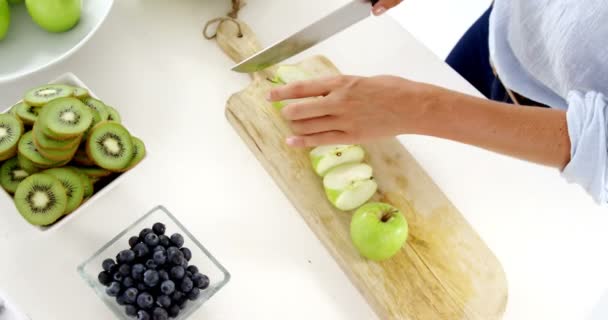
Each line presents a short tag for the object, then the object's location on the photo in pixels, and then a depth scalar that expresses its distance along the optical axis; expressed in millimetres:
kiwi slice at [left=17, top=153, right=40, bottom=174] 826
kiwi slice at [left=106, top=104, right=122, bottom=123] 892
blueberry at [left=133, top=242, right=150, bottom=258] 801
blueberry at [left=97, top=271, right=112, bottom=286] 798
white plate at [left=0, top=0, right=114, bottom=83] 944
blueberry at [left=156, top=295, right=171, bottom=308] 774
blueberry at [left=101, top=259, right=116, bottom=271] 801
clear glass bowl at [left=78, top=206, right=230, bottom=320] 799
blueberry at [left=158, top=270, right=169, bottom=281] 780
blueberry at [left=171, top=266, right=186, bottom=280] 789
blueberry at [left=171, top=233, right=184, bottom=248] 829
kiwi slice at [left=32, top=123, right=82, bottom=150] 795
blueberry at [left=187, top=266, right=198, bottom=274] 815
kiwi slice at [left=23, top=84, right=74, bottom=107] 842
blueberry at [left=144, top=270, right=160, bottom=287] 770
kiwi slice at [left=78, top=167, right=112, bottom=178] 852
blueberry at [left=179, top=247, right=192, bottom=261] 825
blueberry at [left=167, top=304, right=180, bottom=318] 787
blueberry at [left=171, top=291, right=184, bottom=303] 788
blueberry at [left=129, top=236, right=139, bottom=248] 819
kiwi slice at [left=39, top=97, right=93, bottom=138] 789
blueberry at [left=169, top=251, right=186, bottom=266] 798
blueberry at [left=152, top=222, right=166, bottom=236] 832
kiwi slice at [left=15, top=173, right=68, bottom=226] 789
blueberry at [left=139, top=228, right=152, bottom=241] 821
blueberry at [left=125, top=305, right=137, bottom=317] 782
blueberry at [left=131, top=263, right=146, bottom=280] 782
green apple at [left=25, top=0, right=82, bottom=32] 913
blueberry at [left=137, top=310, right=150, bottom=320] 772
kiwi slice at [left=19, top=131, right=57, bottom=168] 815
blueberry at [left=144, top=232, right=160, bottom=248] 809
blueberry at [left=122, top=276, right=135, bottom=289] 782
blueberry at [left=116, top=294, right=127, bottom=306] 782
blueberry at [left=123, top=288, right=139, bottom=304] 773
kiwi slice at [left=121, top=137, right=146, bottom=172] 852
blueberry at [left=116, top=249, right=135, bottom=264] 792
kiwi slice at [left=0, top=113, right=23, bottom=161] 822
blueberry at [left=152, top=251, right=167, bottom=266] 789
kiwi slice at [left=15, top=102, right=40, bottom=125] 845
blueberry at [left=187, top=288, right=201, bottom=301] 801
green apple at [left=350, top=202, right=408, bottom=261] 878
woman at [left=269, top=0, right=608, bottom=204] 761
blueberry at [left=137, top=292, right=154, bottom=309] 771
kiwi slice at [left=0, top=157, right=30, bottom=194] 824
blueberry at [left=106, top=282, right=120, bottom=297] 780
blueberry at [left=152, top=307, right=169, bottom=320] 774
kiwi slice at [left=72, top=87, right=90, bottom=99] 860
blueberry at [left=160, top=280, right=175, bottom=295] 773
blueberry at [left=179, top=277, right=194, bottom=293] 792
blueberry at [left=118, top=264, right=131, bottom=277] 789
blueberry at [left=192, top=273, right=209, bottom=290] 807
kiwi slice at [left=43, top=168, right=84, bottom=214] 810
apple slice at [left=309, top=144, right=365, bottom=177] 973
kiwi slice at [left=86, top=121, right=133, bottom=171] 824
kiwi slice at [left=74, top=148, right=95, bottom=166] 857
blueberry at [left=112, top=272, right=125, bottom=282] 790
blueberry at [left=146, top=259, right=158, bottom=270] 788
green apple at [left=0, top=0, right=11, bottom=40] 919
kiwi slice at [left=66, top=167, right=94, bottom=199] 832
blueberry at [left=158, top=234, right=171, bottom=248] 820
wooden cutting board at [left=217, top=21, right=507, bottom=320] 914
